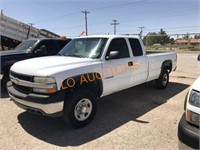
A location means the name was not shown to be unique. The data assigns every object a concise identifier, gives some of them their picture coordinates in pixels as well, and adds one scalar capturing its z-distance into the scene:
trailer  11.87
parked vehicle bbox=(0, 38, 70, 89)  6.08
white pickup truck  3.30
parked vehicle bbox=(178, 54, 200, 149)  2.20
